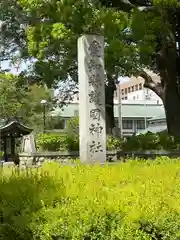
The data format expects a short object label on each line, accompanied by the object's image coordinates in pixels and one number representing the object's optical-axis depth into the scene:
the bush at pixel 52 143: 19.97
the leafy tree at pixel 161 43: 15.18
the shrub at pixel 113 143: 18.91
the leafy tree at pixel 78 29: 14.40
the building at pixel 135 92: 75.90
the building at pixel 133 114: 60.29
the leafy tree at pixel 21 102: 38.16
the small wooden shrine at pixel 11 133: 29.05
